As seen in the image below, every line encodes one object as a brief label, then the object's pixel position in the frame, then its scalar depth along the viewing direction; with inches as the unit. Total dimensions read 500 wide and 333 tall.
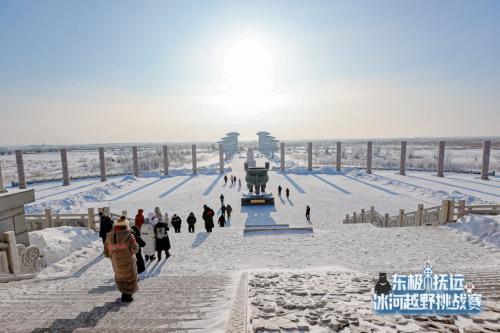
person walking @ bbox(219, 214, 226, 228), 495.7
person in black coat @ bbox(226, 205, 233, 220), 597.9
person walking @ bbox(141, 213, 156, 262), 267.7
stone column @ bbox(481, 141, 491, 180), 1046.9
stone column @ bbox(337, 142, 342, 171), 1422.2
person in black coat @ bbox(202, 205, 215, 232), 415.8
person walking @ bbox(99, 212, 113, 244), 307.4
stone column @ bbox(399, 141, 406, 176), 1240.2
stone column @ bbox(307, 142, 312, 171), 1472.7
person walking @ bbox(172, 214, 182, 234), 421.1
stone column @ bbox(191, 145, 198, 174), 1408.5
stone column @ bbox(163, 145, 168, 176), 1365.7
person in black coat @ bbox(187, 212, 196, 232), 430.6
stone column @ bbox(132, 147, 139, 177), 1344.5
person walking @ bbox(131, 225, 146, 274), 228.8
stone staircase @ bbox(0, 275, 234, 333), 126.2
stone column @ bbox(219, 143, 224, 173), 1441.4
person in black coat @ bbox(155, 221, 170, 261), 278.4
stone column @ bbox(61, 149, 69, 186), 1130.7
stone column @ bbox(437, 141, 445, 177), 1192.9
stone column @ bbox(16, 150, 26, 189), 1028.7
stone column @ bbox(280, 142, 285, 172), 1487.5
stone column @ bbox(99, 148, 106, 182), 1209.0
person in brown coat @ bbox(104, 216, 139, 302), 153.9
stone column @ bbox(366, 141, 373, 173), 1300.4
